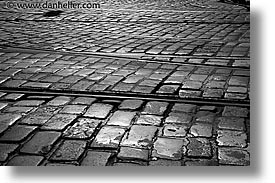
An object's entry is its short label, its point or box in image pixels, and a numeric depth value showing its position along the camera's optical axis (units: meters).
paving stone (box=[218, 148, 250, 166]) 1.38
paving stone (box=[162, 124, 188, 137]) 1.49
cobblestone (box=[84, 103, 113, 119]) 1.65
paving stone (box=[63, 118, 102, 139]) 1.50
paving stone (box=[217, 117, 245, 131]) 1.52
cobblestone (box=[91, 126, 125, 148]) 1.45
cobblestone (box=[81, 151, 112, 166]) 1.39
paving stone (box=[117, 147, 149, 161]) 1.40
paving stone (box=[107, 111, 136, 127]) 1.58
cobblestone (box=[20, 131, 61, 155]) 1.43
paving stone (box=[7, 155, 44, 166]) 1.38
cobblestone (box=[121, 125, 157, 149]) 1.44
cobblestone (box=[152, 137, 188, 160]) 1.40
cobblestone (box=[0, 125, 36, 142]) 1.49
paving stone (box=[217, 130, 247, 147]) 1.44
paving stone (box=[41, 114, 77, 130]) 1.56
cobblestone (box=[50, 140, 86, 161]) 1.41
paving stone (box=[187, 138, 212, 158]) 1.40
